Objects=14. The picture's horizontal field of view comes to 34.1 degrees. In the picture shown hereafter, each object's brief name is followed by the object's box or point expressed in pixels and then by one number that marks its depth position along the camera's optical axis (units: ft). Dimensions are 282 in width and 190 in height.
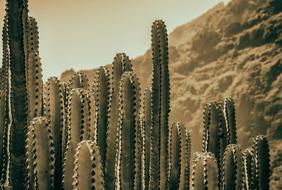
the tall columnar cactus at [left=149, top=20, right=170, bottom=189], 18.33
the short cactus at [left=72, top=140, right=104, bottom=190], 10.75
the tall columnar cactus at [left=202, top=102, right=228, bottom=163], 19.45
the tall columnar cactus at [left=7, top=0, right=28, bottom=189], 13.07
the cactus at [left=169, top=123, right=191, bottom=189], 21.04
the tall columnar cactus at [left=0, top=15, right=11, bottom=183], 13.93
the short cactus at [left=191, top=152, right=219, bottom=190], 14.19
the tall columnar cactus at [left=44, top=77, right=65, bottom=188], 15.34
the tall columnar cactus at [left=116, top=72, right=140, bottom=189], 14.47
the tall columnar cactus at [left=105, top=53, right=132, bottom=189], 15.19
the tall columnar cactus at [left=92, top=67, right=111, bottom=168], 16.22
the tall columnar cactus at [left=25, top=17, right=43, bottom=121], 15.08
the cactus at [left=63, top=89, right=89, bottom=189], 13.17
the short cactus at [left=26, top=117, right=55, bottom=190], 12.30
